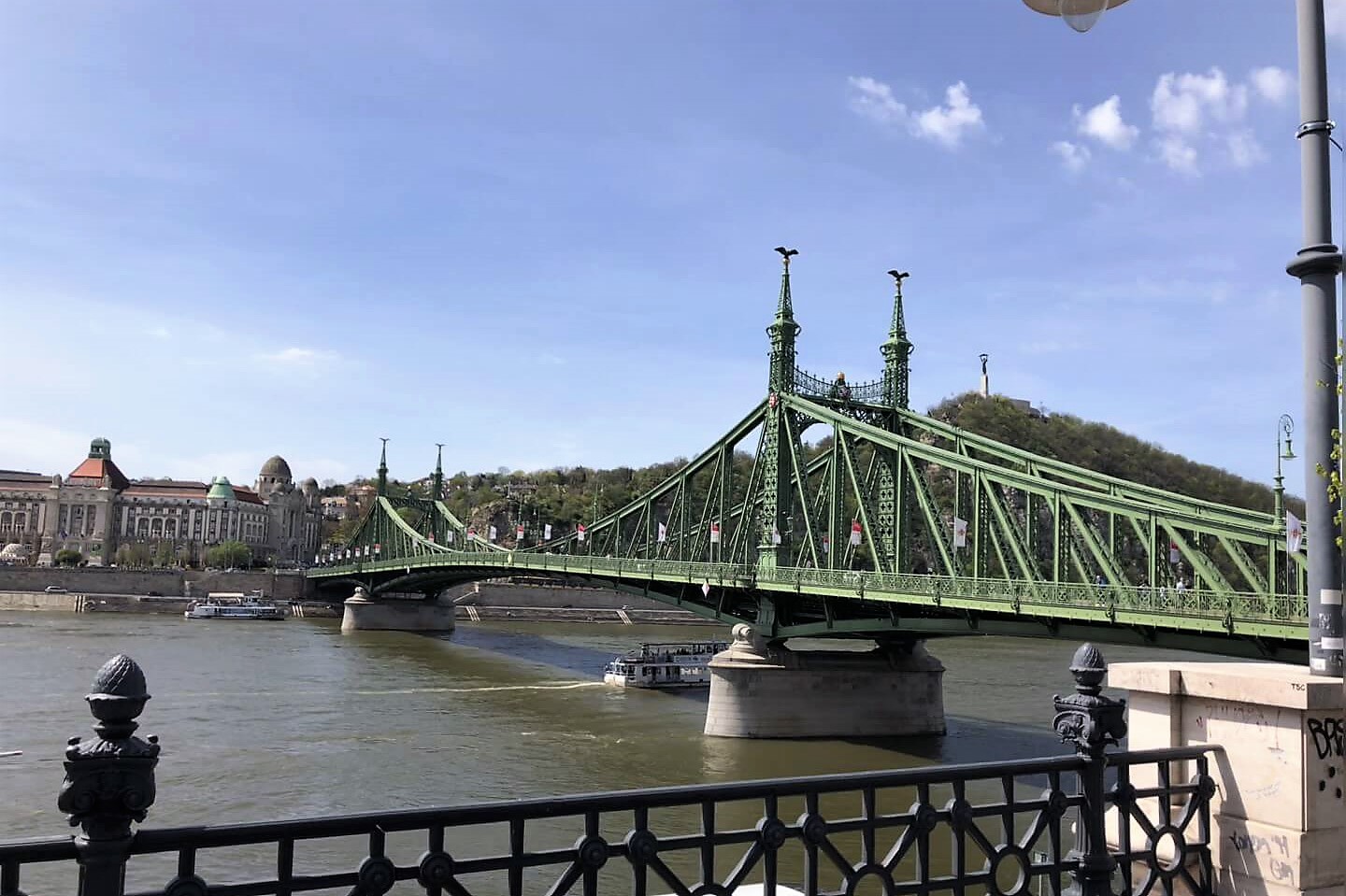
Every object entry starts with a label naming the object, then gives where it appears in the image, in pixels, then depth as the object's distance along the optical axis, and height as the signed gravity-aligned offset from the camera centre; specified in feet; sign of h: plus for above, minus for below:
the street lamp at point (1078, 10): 18.12 +9.51
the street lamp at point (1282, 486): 66.28 +5.84
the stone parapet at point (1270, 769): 16.55 -3.27
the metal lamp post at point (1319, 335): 15.96 +3.60
